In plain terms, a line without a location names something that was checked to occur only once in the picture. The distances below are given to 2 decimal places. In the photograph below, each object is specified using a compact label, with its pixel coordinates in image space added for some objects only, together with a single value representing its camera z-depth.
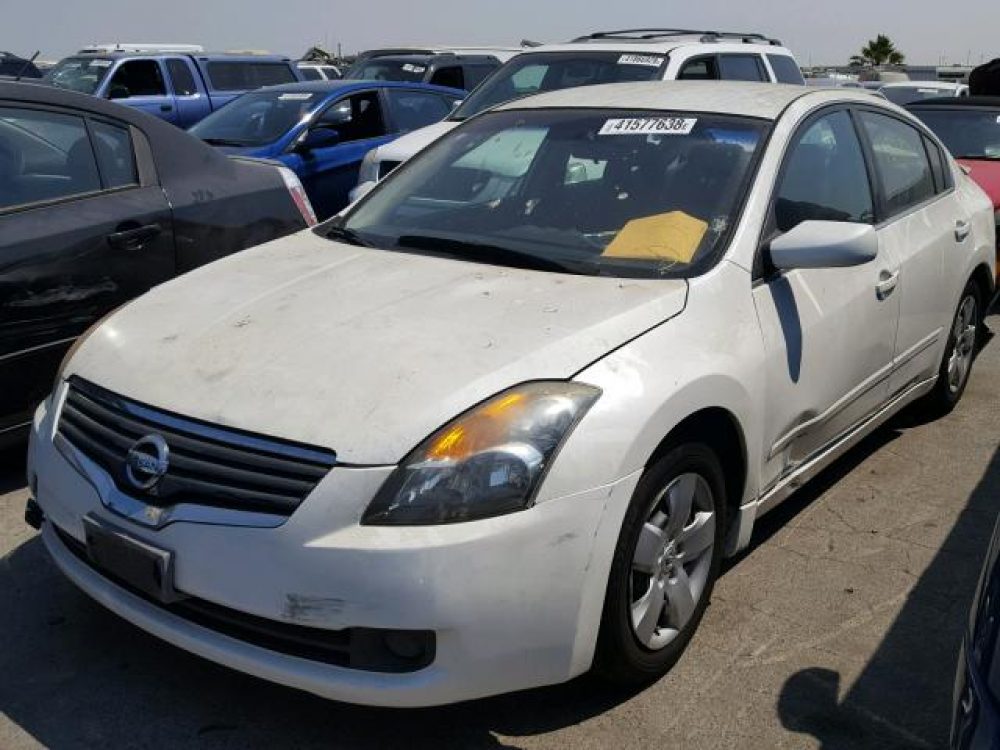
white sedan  2.56
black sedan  4.21
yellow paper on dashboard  3.44
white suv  7.88
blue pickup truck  16.00
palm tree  72.06
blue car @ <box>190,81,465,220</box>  8.80
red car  8.05
